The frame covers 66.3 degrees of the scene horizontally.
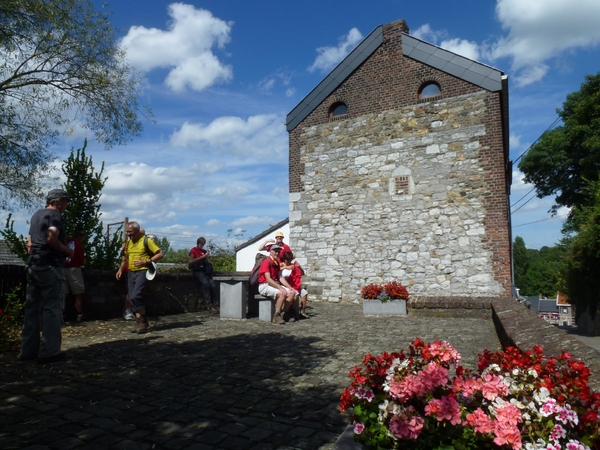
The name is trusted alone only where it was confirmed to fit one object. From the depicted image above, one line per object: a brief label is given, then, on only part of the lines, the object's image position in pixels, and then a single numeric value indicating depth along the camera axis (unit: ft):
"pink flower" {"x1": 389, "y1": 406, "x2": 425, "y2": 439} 6.70
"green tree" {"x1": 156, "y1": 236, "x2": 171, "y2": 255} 109.60
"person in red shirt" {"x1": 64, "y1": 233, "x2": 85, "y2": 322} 25.39
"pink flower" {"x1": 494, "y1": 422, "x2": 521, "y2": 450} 6.14
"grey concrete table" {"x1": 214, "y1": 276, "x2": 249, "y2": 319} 30.22
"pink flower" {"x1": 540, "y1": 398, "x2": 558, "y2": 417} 6.30
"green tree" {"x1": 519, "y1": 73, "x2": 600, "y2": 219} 79.77
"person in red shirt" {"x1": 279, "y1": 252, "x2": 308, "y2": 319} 31.19
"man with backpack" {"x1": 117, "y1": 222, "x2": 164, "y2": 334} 23.40
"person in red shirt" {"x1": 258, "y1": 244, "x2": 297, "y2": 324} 28.43
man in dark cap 16.58
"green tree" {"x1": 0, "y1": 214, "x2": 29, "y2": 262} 27.30
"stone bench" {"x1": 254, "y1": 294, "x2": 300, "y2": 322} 29.43
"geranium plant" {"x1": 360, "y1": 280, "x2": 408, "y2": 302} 33.42
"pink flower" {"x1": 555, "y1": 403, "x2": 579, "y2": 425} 6.17
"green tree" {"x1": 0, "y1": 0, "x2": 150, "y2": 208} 27.25
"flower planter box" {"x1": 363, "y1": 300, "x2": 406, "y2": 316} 33.24
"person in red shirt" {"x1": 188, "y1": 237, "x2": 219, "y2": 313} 34.32
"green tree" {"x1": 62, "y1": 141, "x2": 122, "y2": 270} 29.53
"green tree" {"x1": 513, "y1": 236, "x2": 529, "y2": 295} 290.56
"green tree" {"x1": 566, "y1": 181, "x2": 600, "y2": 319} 57.06
